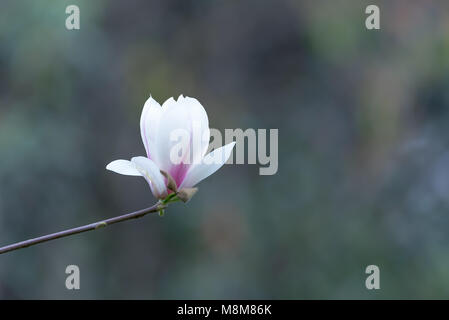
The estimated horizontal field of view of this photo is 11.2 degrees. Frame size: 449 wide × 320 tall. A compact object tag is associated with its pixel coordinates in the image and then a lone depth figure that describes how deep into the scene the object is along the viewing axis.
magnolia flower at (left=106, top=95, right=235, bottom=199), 1.86
